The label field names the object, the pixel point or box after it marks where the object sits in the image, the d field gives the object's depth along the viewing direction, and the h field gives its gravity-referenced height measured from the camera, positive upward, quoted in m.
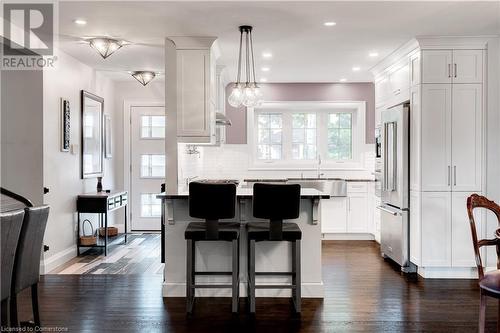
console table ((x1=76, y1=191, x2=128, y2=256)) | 5.58 -0.54
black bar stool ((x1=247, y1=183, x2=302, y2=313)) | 3.54 -0.45
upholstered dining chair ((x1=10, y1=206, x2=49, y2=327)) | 2.65 -0.58
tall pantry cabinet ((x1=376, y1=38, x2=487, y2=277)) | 4.65 +0.14
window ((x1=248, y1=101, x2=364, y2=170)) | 7.57 +0.46
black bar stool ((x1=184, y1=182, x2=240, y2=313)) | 3.54 -0.46
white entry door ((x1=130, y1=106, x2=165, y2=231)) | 7.45 +0.05
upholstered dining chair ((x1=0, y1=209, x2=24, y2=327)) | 2.37 -0.45
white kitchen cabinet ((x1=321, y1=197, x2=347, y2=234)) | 6.91 -0.85
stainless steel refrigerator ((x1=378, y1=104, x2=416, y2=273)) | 4.95 -0.26
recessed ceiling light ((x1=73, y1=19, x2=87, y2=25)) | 4.02 +1.31
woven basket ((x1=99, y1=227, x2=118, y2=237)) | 6.77 -1.12
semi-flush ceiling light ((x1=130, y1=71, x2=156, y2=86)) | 6.41 +1.27
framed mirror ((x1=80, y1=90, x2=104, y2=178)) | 5.89 +0.38
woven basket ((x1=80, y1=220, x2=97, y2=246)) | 5.70 -1.02
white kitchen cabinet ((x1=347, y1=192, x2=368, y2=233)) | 6.91 -0.77
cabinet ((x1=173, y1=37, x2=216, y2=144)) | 4.55 +0.78
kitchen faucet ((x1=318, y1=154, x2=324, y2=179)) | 7.37 -0.11
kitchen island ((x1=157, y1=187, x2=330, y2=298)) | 4.08 -0.88
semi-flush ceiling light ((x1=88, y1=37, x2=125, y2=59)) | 4.60 +1.25
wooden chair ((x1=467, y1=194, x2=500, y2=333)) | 2.59 -0.69
